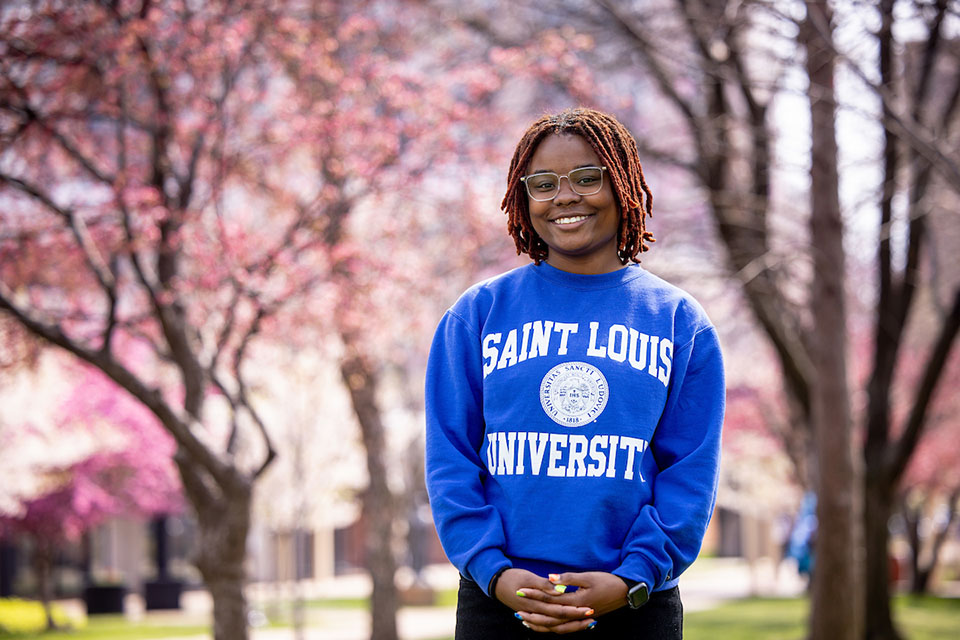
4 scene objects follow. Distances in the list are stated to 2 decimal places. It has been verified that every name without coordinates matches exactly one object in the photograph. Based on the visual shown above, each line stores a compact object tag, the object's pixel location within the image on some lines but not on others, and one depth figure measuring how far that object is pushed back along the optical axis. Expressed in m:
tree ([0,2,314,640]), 7.75
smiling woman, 2.45
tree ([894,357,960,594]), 21.80
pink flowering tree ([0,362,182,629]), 19.66
